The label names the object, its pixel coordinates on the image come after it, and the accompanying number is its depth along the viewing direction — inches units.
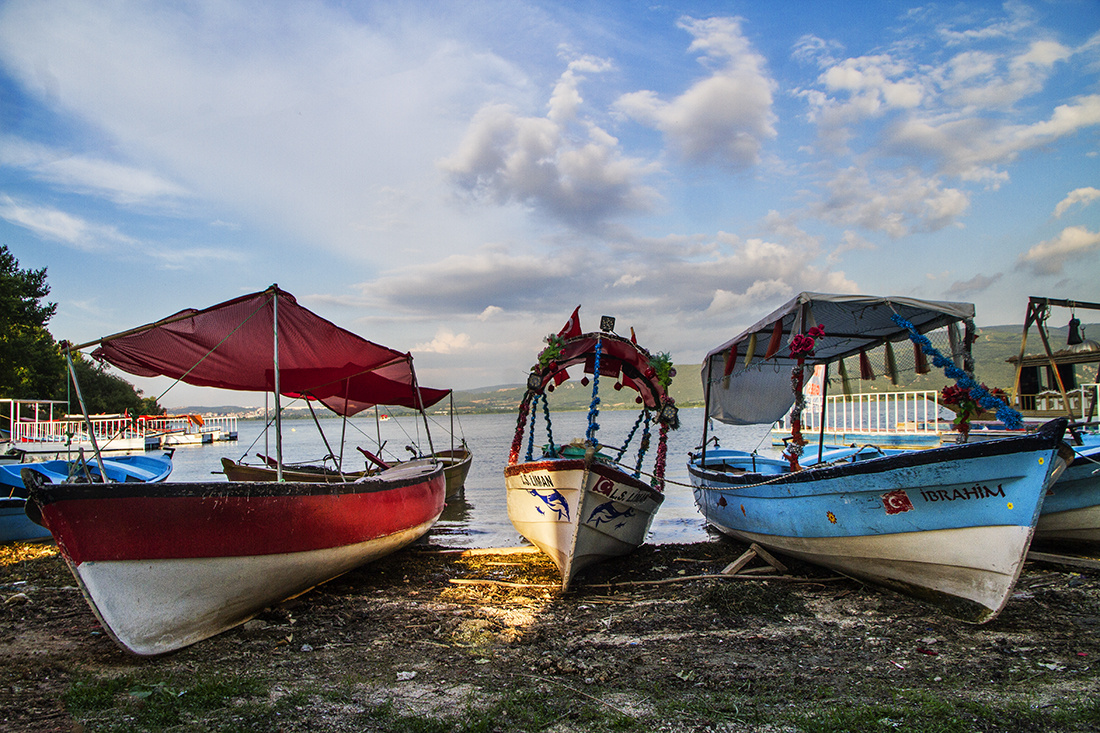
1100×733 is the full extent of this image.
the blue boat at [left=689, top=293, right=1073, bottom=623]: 216.4
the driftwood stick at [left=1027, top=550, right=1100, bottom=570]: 296.8
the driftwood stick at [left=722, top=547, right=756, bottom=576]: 321.4
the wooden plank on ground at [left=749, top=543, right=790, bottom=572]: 325.1
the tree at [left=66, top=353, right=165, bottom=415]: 1989.7
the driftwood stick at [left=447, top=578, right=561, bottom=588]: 328.5
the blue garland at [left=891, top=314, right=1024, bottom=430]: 226.2
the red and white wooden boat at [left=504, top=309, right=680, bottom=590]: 307.7
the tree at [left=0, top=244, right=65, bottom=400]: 1229.1
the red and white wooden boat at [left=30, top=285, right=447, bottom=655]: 201.3
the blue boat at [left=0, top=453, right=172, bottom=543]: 428.1
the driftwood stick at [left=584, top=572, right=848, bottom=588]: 303.5
